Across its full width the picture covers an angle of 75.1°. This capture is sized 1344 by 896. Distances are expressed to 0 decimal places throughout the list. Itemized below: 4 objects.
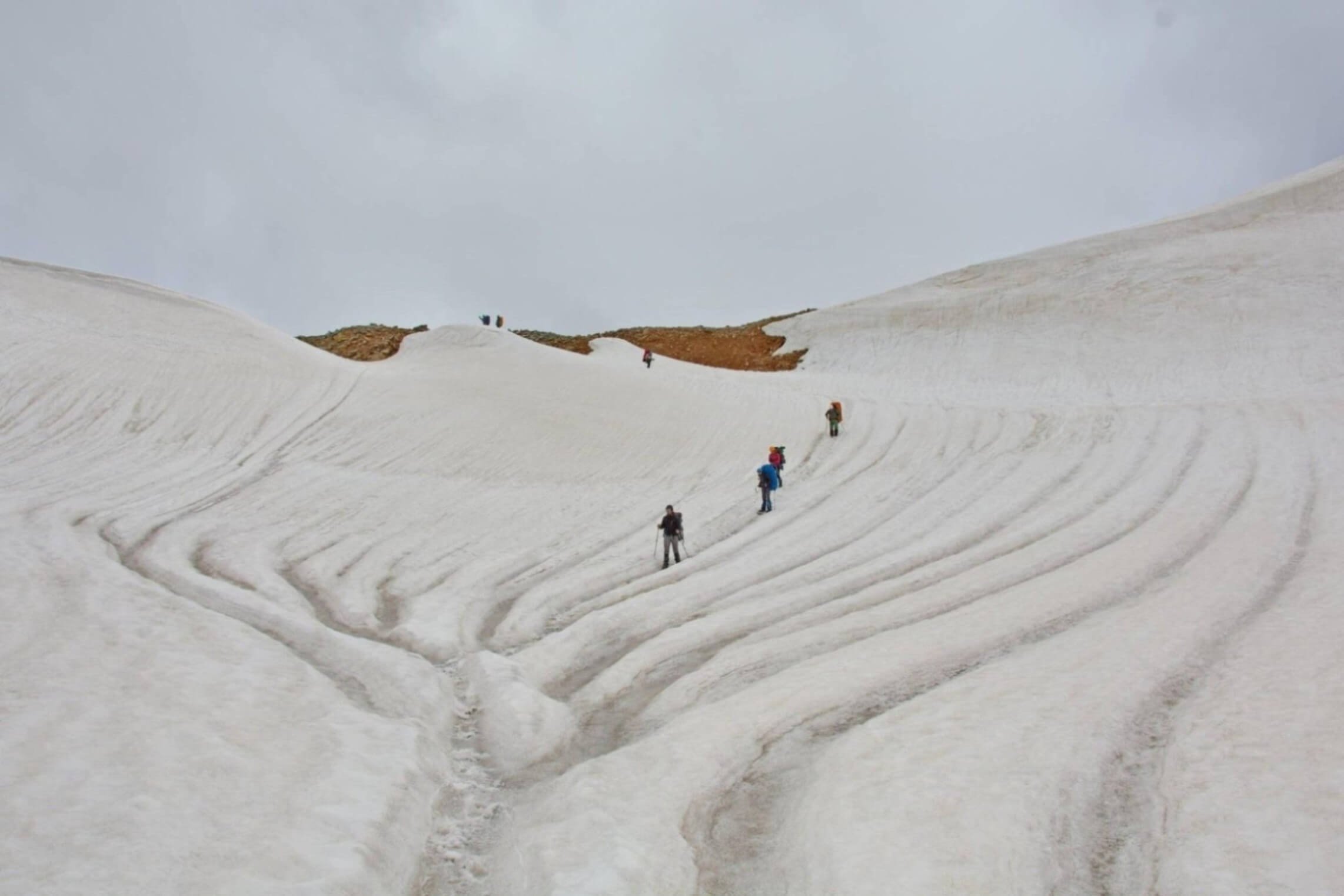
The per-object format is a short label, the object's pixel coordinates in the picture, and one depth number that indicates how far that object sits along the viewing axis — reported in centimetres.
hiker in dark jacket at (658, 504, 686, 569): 1709
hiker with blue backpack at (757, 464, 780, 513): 2038
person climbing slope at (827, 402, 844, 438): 2638
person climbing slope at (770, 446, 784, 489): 2288
